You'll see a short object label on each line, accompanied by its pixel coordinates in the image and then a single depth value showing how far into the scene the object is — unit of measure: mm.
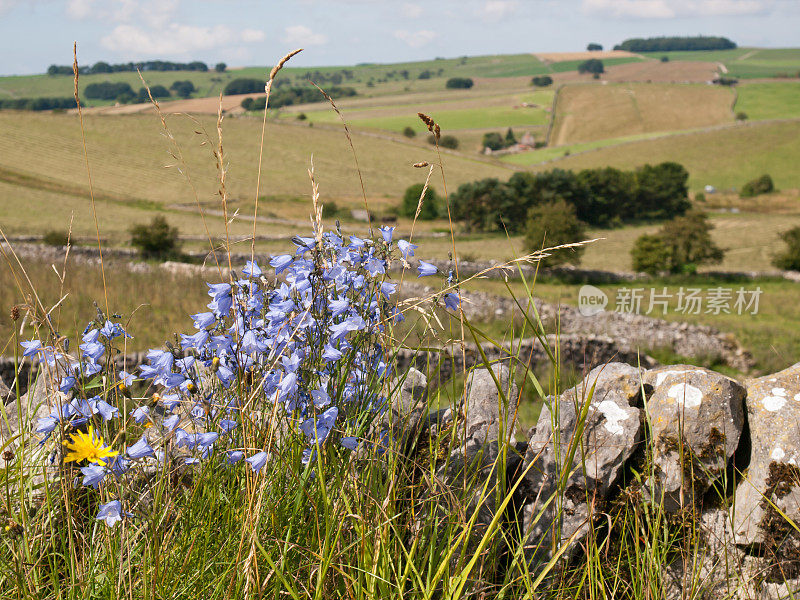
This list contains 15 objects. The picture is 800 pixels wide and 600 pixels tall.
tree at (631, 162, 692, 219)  68562
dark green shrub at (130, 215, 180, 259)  33750
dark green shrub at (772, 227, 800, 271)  43688
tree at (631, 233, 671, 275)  42719
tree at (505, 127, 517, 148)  96044
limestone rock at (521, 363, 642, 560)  2982
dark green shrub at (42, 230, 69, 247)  34000
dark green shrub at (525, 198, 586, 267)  40406
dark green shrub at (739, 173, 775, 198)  71875
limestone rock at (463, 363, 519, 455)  3074
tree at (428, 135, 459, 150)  86575
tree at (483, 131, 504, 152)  93250
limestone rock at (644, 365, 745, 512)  3053
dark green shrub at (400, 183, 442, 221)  56375
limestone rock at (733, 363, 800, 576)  2885
